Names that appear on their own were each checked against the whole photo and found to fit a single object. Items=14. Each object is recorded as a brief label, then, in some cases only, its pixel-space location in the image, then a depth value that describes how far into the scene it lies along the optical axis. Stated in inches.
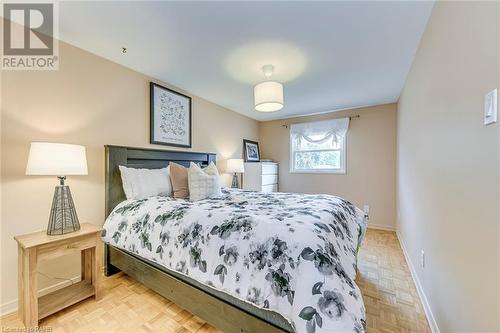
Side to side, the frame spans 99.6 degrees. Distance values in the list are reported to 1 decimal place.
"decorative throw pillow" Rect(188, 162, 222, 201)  85.3
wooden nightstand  54.9
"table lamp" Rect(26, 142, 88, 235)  57.8
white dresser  163.0
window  160.2
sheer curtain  158.6
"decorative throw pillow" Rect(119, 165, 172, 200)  84.0
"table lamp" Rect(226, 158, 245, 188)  144.8
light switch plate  30.5
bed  37.2
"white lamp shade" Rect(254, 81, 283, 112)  85.7
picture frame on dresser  176.3
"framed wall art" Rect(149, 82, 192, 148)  104.8
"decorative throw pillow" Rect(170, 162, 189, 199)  90.4
